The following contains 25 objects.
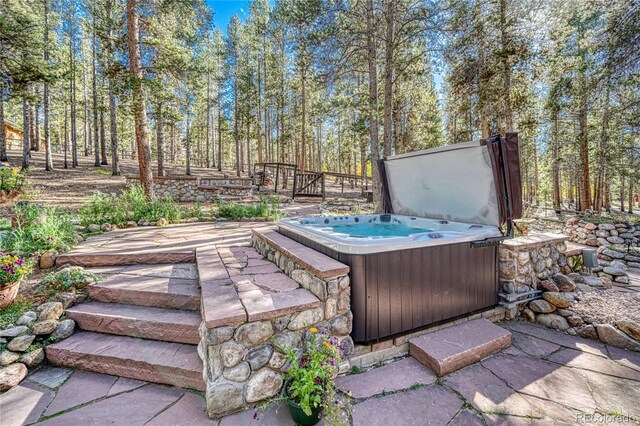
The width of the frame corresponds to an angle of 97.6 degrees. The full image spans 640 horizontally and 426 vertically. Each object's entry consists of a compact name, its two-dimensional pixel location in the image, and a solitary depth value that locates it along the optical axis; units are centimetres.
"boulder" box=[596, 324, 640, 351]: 228
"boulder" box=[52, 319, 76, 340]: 226
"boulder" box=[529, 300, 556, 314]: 283
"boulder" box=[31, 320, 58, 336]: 221
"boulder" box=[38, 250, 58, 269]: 319
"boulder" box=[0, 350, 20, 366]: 198
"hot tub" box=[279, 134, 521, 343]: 211
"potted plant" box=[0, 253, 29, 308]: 238
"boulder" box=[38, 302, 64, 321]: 230
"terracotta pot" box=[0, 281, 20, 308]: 237
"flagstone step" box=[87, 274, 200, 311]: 244
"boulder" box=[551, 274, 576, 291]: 303
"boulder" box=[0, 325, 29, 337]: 210
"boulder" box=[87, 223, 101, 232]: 466
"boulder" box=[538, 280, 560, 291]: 300
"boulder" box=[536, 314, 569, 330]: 266
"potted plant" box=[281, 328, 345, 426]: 151
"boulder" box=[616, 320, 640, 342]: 229
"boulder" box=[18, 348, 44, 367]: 205
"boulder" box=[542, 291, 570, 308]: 279
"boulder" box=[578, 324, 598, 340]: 245
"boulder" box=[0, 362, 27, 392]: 187
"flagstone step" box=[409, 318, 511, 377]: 202
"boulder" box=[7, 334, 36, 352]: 206
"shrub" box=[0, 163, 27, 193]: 560
